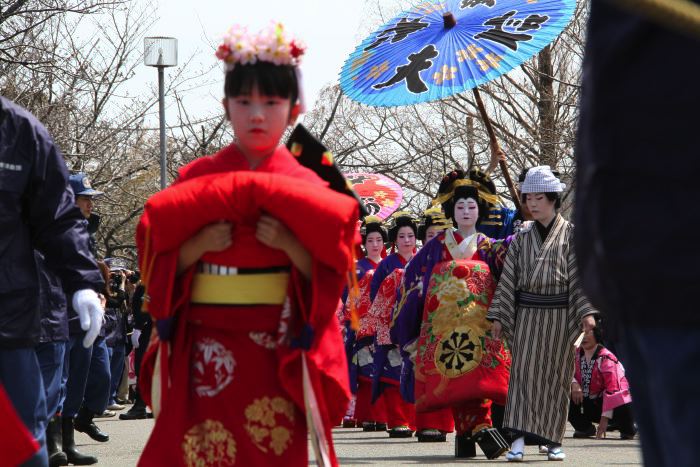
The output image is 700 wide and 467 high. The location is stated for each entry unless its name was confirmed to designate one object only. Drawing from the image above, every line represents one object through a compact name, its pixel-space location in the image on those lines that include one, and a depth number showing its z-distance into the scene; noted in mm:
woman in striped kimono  16733
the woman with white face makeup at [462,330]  17462
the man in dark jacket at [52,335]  11335
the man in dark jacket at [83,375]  16720
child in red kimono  7705
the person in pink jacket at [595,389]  21979
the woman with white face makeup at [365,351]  24655
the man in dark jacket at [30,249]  7982
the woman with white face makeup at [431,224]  20763
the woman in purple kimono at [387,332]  23251
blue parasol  16355
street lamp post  32868
